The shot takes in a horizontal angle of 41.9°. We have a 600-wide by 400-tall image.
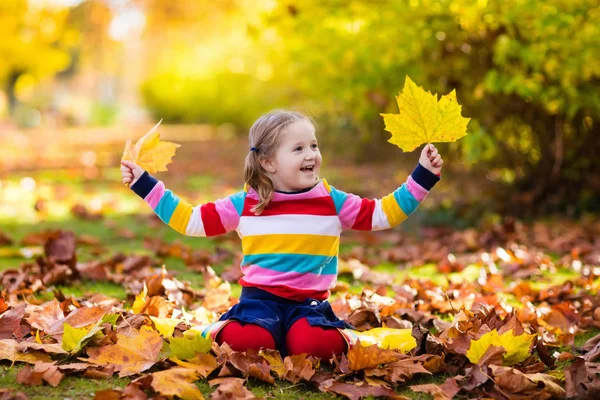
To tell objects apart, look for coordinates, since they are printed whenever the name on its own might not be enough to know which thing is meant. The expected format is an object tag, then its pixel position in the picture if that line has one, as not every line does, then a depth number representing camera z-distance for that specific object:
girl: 2.76
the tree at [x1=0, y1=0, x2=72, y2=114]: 24.17
